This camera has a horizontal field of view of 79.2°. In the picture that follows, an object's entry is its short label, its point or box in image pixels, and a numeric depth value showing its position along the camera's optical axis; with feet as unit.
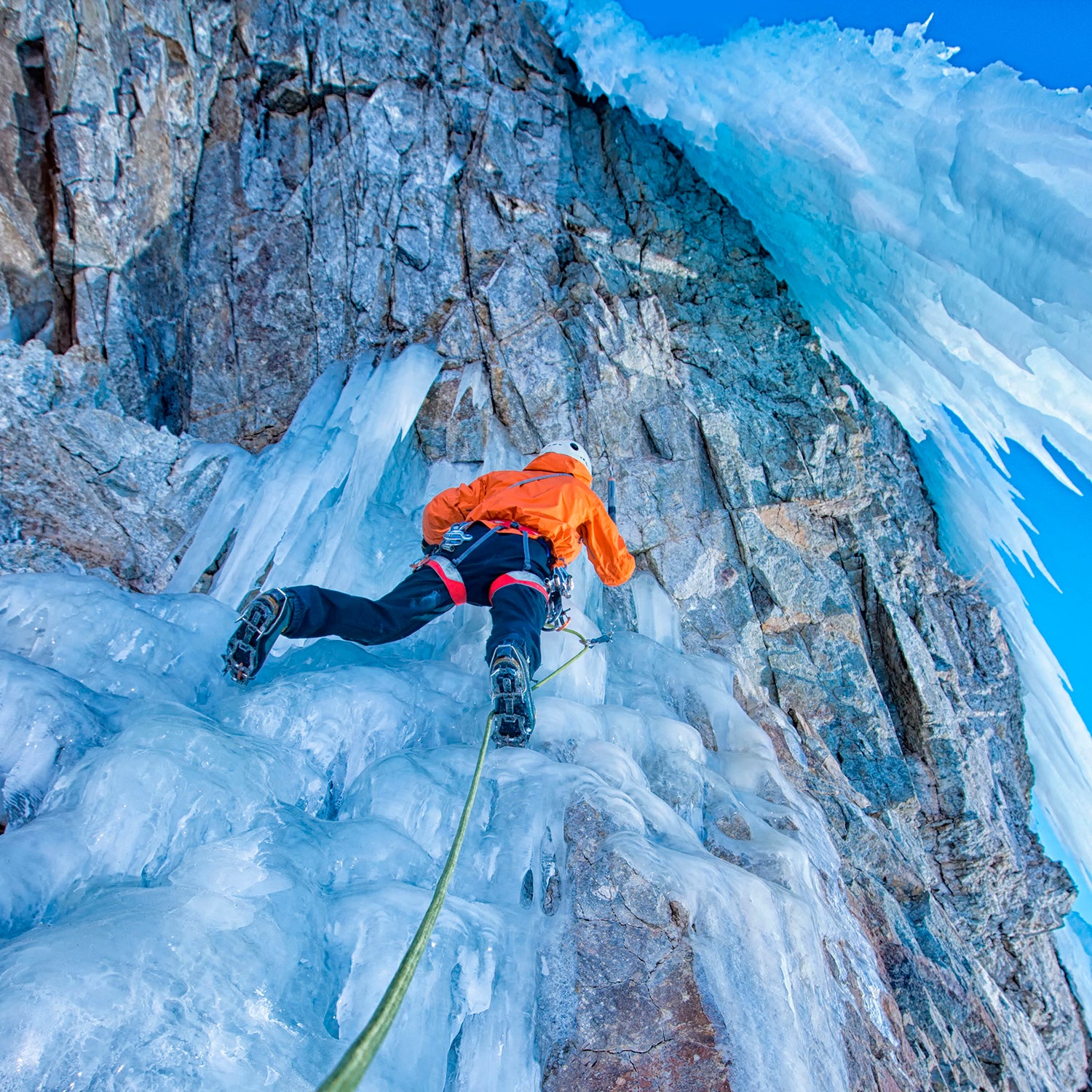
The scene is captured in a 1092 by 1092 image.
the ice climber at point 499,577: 8.49
